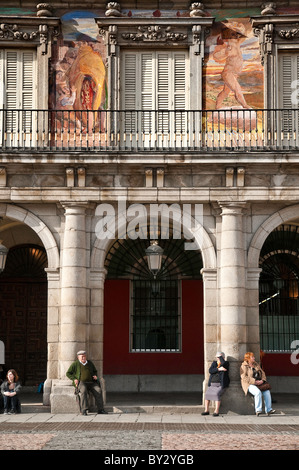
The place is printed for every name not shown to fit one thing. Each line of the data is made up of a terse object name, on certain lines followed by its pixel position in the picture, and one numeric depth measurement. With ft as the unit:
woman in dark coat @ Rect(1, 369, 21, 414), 51.37
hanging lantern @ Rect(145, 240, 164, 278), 53.42
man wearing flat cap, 50.47
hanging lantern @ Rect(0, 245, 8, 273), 51.49
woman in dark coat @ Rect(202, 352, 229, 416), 50.42
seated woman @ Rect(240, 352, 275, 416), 50.01
